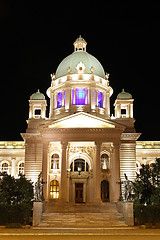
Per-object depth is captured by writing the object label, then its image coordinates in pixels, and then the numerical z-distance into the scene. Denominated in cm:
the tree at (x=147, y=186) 3481
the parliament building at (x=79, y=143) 4681
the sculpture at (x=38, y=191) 3253
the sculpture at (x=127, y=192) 3266
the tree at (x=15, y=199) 2924
